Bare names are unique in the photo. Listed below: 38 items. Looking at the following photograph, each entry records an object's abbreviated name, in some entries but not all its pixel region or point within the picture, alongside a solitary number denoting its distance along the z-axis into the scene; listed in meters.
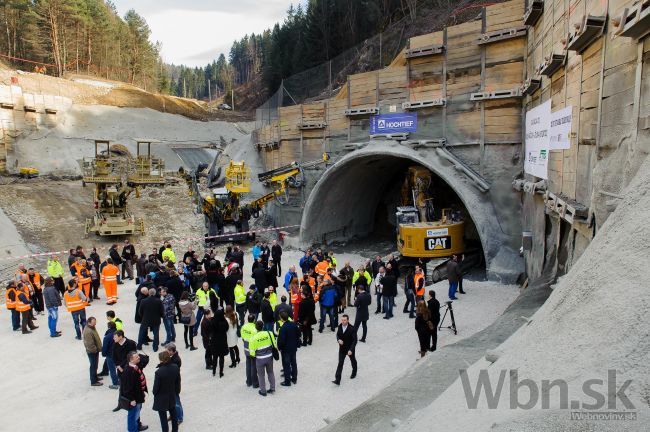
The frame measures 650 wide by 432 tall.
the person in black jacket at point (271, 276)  13.83
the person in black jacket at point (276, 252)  16.61
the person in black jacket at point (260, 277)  13.03
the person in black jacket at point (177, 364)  7.21
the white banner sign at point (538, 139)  11.00
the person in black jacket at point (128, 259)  16.69
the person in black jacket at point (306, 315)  10.28
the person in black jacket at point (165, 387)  6.80
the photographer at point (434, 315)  9.29
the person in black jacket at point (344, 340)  8.35
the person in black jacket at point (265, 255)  14.30
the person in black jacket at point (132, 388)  6.81
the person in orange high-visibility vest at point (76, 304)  10.89
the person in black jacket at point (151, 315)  9.98
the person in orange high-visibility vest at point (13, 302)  11.70
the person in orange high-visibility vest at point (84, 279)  13.47
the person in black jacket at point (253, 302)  10.77
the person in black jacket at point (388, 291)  11.95
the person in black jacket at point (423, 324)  9.08
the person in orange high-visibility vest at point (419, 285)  11.34
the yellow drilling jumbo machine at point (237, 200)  21.81
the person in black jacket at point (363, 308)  10.03
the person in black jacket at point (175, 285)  11.50
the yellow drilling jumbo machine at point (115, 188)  20.94
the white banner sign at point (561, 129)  9.02
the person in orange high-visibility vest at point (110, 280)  13.84
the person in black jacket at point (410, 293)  12.06
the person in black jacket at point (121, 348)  7.95
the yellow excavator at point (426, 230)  15.93
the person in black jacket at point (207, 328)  8.92
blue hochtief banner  17.62
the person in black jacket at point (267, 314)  9.89
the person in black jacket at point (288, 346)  8.41
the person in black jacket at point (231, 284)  12.36
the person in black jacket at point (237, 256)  15.43
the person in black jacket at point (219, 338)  8.87
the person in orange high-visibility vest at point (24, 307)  11.61
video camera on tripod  10.31
